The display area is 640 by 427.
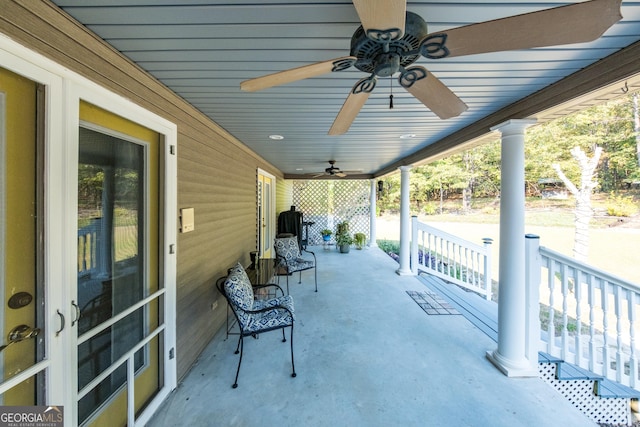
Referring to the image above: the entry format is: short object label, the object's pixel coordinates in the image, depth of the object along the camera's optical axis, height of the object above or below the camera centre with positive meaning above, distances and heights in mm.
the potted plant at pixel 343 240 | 7727 -849
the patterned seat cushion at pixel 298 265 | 4360 -930
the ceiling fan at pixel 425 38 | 842 +669
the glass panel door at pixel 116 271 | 1389 -371
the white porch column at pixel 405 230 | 5395 -376
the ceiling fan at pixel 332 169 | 5798 +1007
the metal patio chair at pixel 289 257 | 4410 -838
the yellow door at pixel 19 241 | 1011 -118
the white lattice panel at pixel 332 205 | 9336 +273
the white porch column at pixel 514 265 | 2328 -489
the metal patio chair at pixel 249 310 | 2303 -961
